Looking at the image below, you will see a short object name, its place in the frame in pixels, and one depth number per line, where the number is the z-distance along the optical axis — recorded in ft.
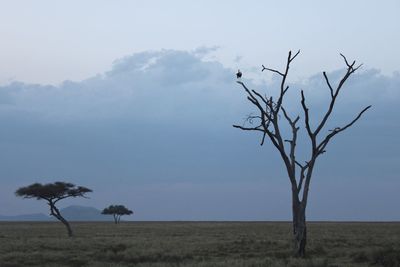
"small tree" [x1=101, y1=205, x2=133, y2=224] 392.27
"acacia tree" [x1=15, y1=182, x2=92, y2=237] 173.27
